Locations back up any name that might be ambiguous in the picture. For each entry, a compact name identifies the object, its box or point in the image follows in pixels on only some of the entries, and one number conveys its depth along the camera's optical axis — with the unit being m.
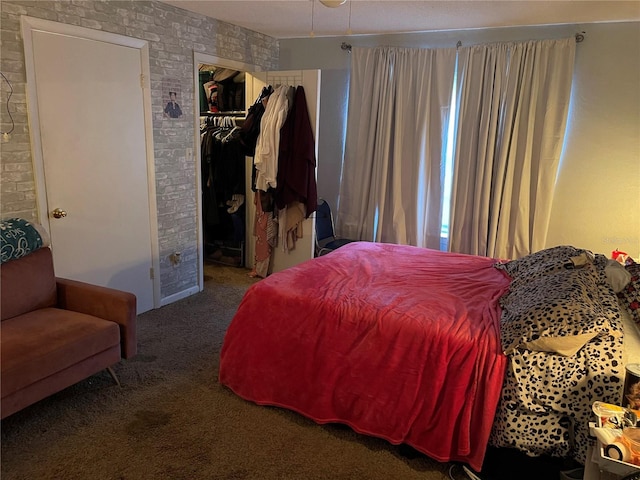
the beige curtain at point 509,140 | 3.64
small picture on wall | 3.59
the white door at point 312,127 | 3.99
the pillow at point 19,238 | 2.49
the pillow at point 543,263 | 2.38
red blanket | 1.99
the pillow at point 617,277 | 2.25
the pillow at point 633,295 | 2.10
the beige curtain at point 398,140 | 4.09
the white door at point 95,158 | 2.87
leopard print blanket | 1.80
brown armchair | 2.10
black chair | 4.38
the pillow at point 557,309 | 1.81
